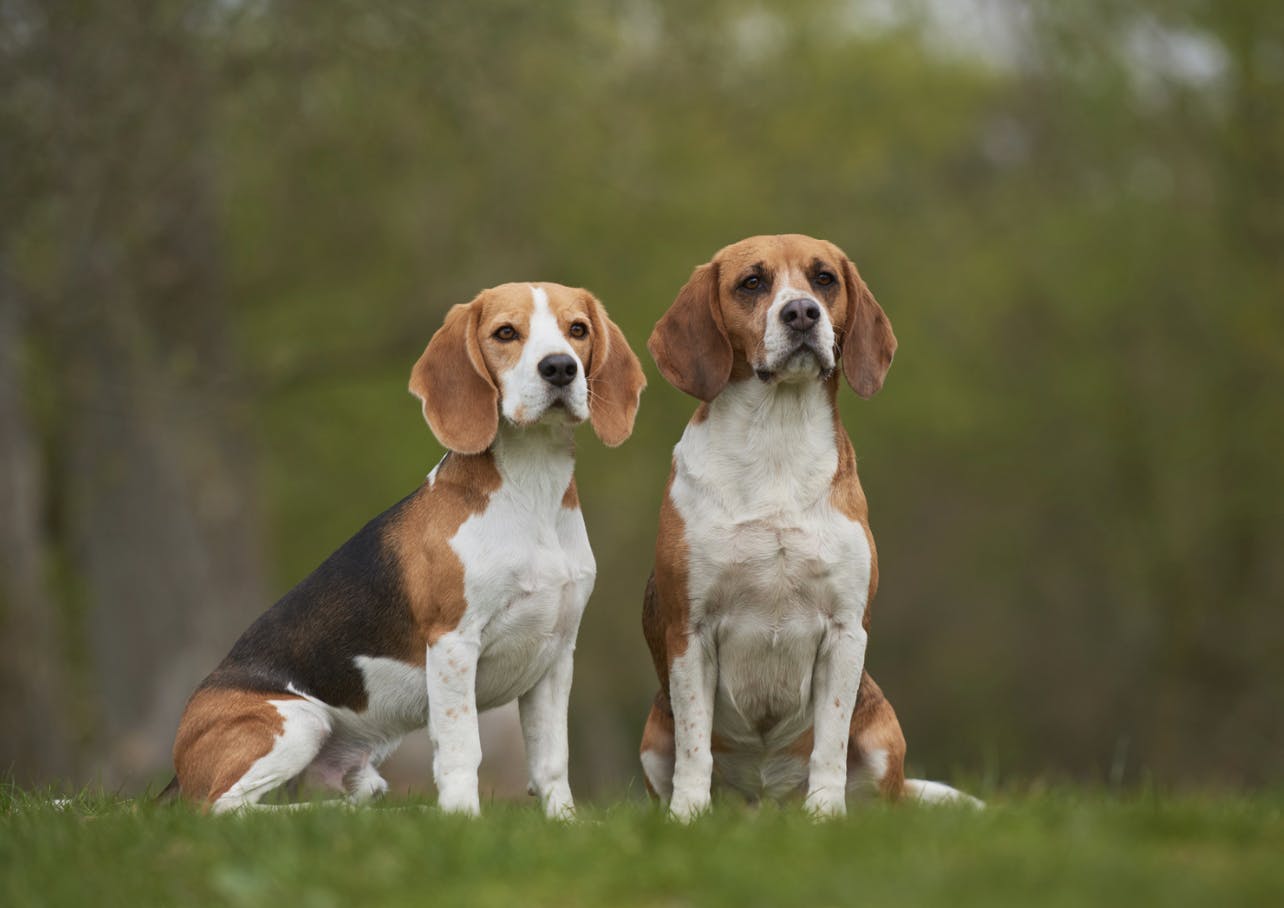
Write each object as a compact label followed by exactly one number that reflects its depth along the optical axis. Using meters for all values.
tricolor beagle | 12.86
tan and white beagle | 13.14
